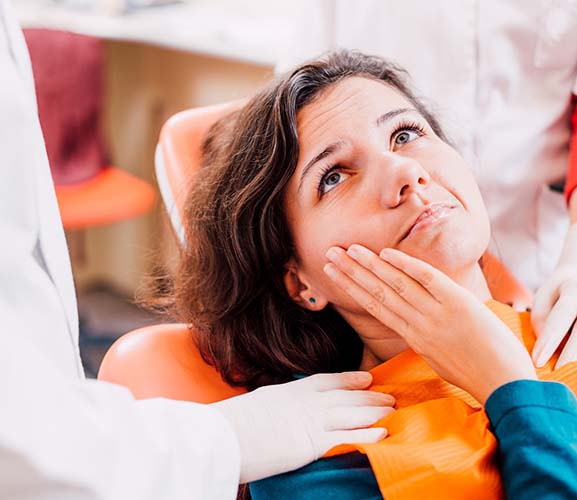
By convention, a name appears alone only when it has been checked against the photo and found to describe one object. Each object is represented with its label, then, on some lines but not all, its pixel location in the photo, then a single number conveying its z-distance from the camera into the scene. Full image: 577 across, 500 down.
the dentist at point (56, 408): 0.74
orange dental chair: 1.32
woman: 1.09
